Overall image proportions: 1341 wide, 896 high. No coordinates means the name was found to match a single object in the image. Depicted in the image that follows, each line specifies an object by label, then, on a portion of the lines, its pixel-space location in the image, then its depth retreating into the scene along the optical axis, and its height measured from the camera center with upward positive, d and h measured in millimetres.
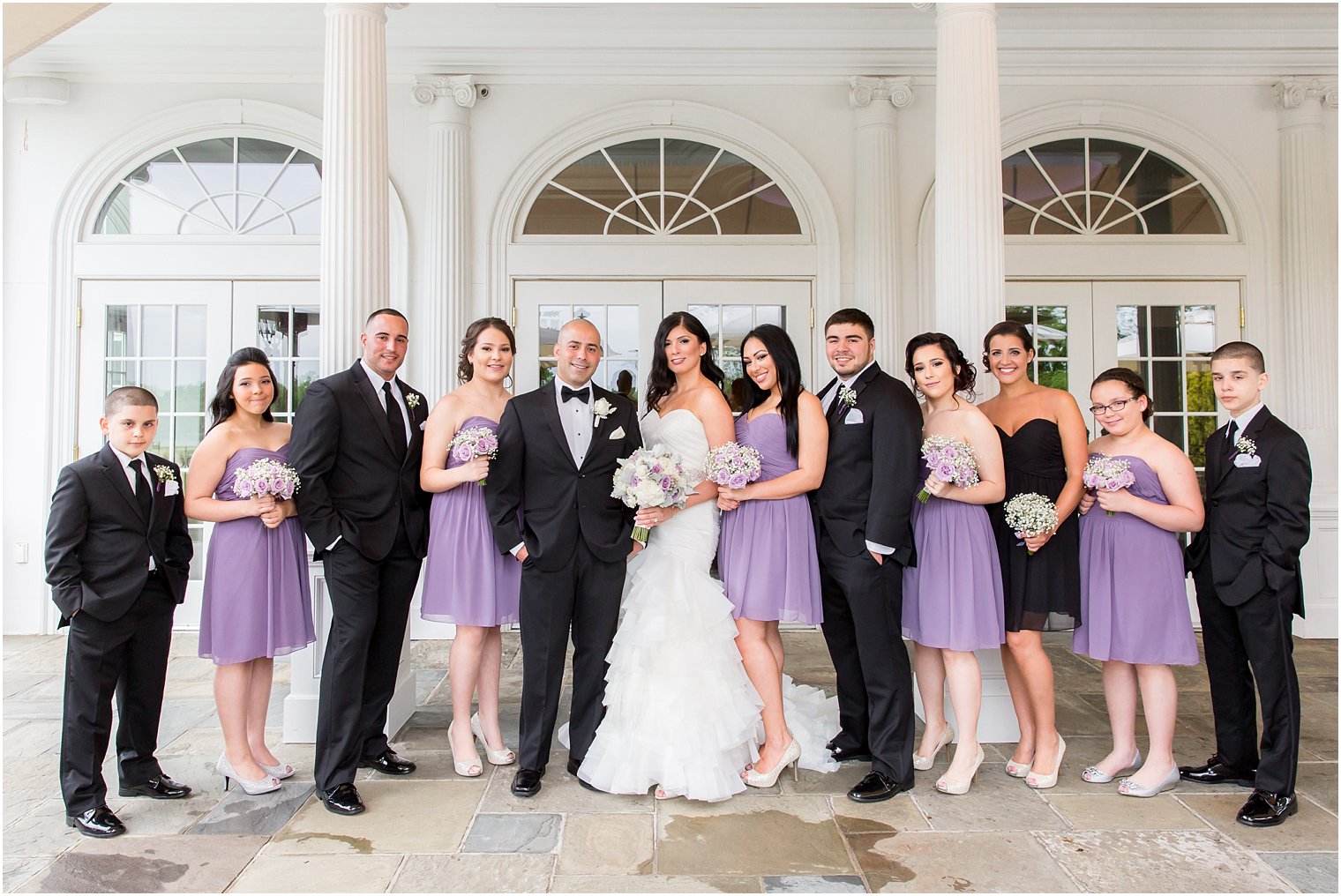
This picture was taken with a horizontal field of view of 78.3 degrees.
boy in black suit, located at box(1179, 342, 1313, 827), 3219 -410
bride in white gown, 3344 -780
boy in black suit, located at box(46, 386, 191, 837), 3070 -433
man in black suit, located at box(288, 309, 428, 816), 3346 -201
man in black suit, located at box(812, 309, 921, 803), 3410 -219
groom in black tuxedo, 3406 -223
